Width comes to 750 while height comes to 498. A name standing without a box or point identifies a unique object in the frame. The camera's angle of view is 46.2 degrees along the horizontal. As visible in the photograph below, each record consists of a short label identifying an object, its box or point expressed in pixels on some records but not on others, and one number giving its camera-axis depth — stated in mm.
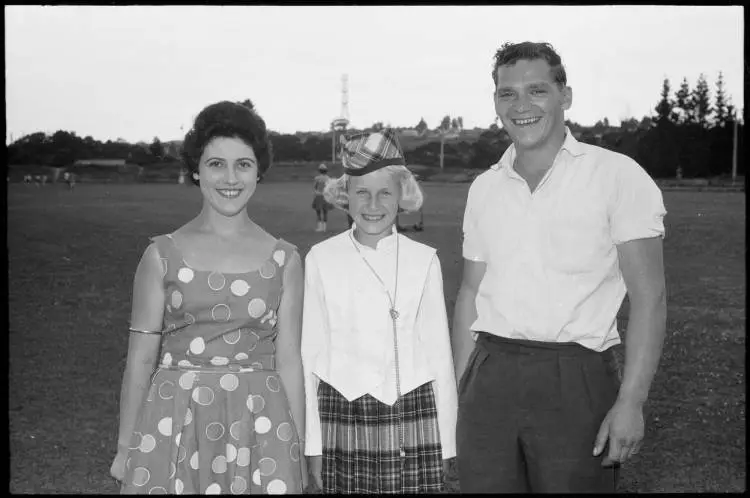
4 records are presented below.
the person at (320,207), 9605
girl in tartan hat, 2848
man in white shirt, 2693
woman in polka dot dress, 2723
